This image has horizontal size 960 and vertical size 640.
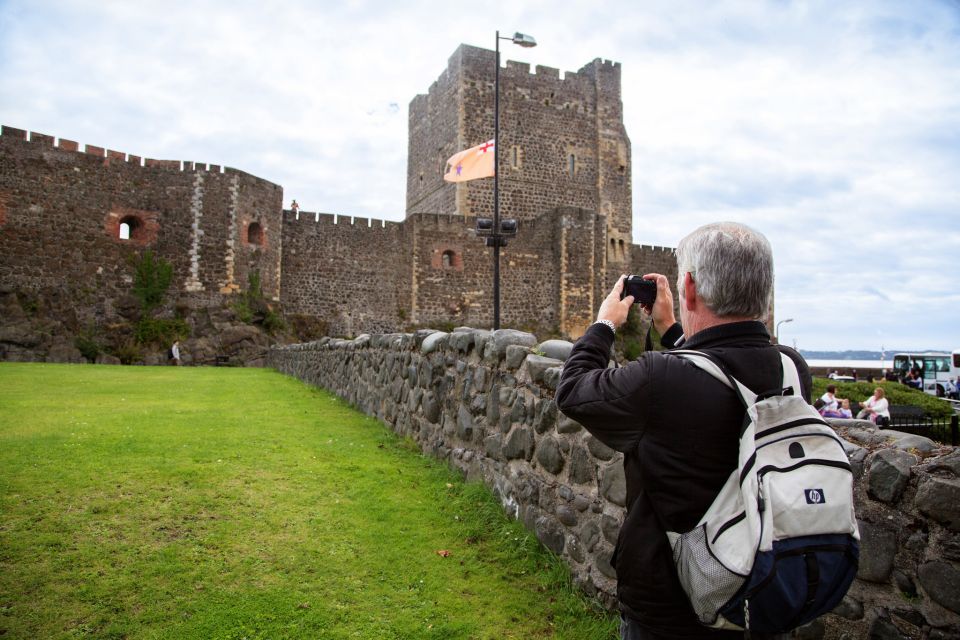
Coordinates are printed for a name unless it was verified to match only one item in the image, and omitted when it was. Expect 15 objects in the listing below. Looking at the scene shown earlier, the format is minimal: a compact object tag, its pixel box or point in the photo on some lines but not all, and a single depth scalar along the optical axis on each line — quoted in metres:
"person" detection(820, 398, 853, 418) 10.83
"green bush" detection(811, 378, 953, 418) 15.79
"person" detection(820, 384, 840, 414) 11.98
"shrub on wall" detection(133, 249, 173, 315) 22.02
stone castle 21.17
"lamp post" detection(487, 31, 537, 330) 15.19
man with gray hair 1.83
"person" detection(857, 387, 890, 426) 11.41
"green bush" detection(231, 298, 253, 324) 23.26
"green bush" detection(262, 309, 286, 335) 24.06
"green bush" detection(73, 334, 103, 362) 20.06
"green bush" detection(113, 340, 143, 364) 20.62
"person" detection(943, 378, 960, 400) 26.98
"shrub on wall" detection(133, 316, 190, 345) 21.34
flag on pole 19.72
